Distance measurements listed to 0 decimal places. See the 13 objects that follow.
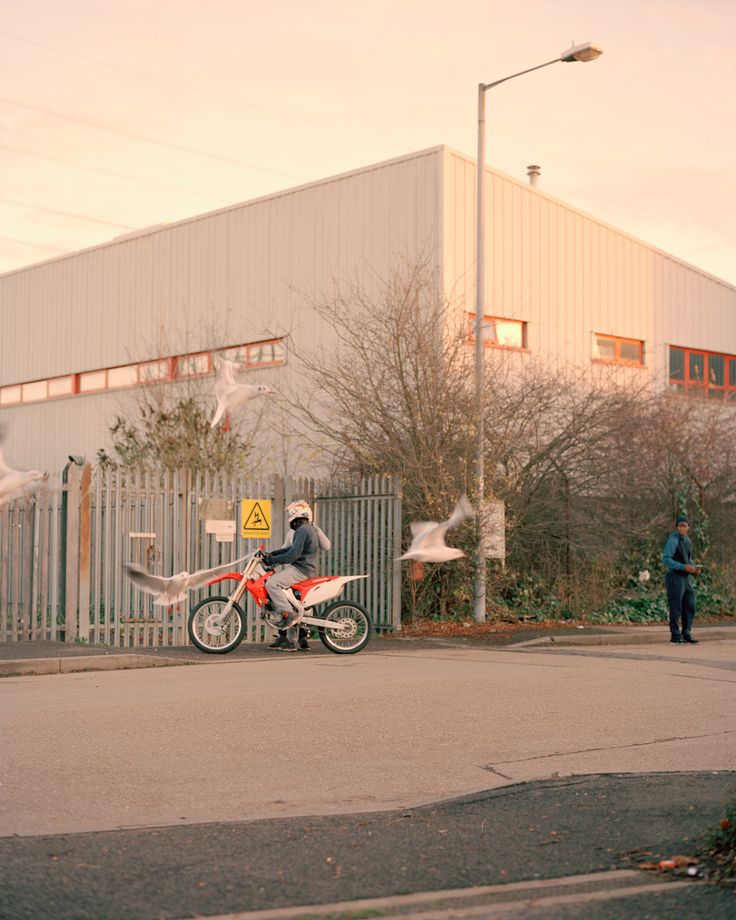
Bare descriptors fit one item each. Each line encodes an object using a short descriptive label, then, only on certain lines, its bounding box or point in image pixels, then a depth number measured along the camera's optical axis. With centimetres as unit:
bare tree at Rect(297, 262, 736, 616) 1970
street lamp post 1934
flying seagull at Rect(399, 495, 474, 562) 1395
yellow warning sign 1745
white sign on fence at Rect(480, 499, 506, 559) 1944
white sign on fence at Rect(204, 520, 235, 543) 1692
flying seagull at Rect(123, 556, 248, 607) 1364
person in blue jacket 1797
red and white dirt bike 1555
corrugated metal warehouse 2802
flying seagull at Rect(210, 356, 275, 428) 1553
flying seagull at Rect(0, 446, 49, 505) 1491
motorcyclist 1548
